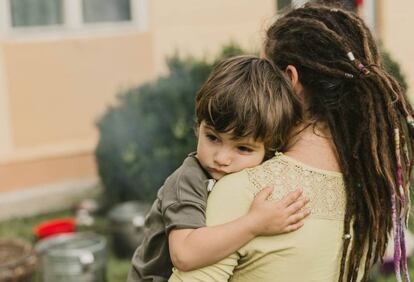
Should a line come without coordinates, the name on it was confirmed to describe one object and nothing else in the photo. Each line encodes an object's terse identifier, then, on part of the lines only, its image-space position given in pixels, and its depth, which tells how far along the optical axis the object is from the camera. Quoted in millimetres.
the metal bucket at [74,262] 5055
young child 1613
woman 1644
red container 6090
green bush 6344
